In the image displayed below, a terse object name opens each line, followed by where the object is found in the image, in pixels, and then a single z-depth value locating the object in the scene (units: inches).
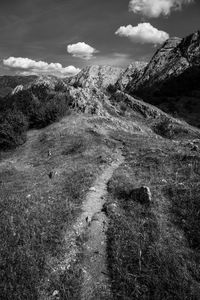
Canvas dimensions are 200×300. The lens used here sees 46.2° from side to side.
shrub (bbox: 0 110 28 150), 931.3
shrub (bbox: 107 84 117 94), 2084.8
